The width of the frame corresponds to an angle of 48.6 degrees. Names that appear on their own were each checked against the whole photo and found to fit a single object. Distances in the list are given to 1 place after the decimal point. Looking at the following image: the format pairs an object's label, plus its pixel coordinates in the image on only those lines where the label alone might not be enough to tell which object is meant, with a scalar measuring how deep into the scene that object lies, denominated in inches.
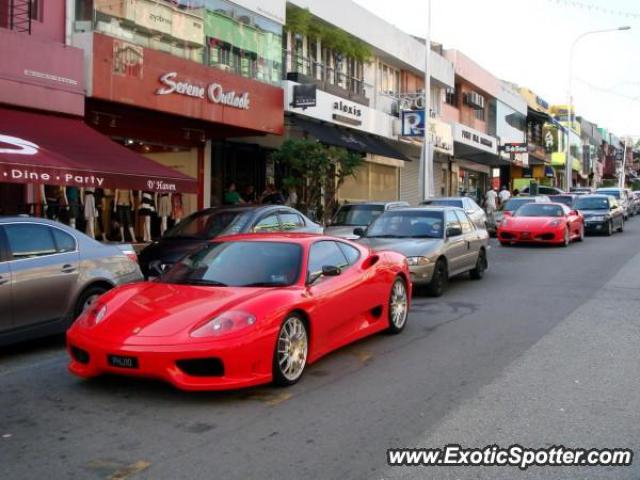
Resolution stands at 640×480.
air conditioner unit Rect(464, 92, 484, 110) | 1552.9
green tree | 772.6
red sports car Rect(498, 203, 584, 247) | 780.6
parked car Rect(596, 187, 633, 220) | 1371.8
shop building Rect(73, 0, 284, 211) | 590.9
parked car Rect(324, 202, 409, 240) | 685.9
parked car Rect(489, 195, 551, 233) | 967.1
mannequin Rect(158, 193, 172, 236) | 767.1
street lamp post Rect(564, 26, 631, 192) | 1995.6
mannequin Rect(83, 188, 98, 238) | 651.5
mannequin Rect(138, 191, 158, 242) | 728.2
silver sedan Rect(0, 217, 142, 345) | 278.8
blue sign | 1082.1
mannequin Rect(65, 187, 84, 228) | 622.8
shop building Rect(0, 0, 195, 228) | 470.9
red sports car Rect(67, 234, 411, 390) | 213.5
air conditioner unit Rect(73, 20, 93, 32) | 581.3
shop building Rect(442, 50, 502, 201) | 1451.8
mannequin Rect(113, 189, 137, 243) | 727.1
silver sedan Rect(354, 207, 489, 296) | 434.9
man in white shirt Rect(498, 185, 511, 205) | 1329.8
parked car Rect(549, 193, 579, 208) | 1066.1
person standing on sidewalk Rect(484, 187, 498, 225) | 1140.9
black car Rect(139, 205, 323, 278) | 459.8
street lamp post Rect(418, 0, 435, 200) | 1040.2
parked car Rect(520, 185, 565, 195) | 1669.3
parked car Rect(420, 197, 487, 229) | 774.5
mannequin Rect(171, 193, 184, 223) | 774.5
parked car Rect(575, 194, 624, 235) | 978.7
